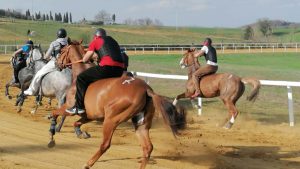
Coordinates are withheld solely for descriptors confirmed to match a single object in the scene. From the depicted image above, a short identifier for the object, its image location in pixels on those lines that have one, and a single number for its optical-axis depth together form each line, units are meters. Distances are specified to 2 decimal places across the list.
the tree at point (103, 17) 163.32
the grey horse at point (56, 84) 12.23
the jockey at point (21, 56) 16.43
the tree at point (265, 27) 133.12
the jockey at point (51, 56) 12.47
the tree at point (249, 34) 124.18
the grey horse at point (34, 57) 15.01
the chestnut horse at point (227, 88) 13.66
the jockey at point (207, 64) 14.46
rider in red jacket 8.36
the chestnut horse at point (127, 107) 7.70
